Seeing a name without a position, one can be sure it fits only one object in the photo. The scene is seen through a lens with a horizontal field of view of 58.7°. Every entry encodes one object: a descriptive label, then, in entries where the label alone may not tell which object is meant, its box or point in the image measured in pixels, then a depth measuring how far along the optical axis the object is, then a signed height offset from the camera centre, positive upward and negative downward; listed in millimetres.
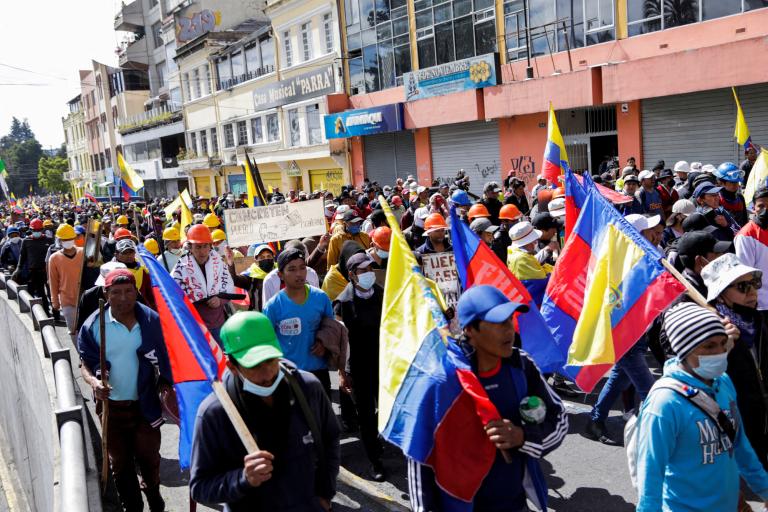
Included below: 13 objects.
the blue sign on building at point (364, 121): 25378 +1931
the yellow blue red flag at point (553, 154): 10002 -5
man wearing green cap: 2812 -1061
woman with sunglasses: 3771 -1040
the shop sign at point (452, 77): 21281 +2847
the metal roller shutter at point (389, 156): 26797 +496
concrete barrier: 5328 -2032
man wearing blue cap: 2857 -1073
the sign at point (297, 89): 29656 +4061
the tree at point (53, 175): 85812 +3021
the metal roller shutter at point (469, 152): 22578 +355
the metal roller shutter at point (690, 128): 15750 +347
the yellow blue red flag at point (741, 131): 11953 +111
